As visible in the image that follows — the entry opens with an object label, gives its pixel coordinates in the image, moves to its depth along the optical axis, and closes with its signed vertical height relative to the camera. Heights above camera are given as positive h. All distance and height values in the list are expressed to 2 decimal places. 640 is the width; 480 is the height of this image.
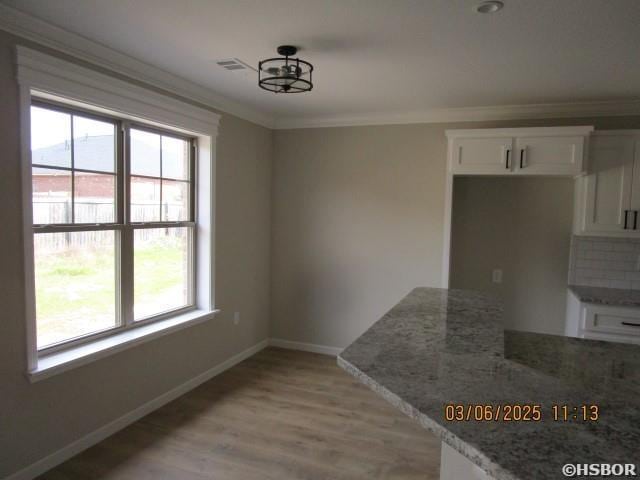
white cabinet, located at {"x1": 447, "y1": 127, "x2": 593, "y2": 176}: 3.43 +0.55
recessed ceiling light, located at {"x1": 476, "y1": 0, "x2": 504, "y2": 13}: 1.91 +0.94
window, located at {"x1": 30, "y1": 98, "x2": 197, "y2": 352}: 2.56 -0.11
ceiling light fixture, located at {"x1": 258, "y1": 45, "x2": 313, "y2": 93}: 2.46 +0.82
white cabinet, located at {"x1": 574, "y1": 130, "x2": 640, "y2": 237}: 3.43 +0.27
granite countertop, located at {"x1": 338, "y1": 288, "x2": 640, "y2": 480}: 0.85 -0.44
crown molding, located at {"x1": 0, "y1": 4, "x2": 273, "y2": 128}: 2.21 +0.92
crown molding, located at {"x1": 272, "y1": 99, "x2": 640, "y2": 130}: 3.63 +0.94
